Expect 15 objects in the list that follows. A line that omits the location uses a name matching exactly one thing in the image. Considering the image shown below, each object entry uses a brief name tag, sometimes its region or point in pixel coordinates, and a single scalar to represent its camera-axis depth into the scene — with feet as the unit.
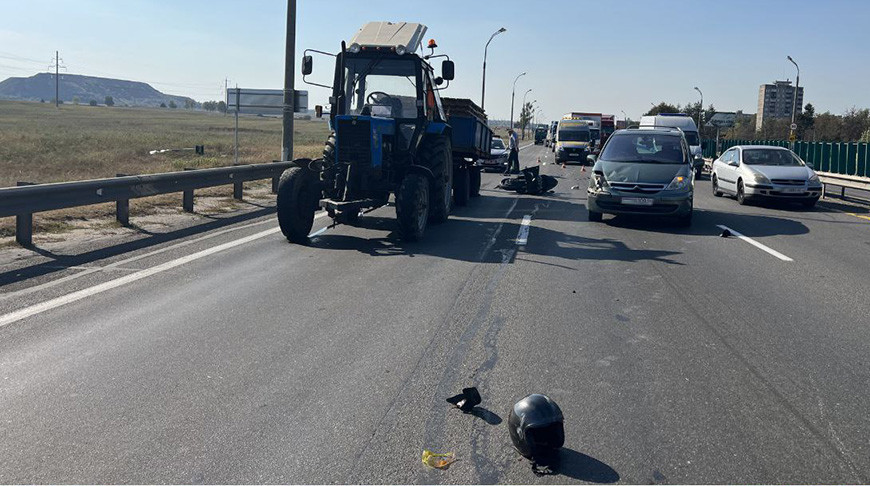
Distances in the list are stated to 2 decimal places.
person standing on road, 92.22
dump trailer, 59.41
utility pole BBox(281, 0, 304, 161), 67.26
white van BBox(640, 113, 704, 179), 116.48
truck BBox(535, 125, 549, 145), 312.91
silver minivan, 48.01
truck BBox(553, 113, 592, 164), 146.34
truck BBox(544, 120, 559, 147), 252.21
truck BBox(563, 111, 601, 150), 162.32
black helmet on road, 14.01
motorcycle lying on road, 72.69
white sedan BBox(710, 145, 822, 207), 62.28
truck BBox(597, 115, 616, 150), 234.54
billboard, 76.79
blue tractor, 39.86
